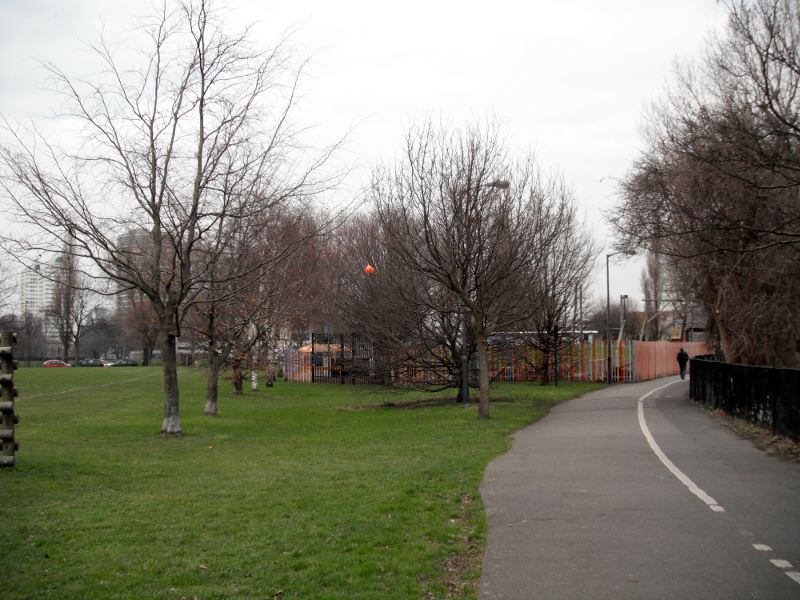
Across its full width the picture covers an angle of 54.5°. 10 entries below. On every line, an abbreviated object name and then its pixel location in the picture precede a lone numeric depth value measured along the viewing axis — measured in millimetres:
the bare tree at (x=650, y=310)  71062
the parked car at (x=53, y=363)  90200
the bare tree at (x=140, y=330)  76944
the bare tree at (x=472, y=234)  20344
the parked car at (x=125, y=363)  100812
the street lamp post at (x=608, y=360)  40059
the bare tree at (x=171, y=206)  16562
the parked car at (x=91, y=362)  104350
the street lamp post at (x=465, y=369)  23547
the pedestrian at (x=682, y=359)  40259
